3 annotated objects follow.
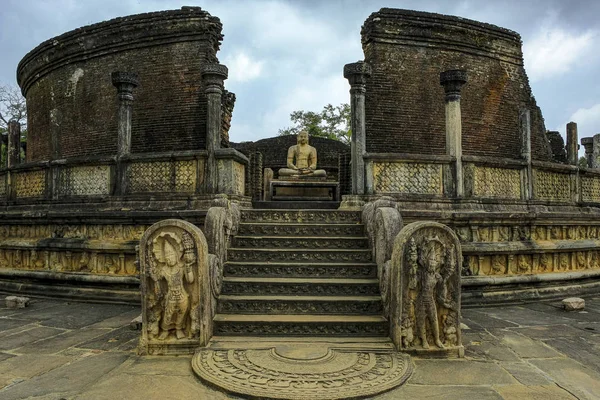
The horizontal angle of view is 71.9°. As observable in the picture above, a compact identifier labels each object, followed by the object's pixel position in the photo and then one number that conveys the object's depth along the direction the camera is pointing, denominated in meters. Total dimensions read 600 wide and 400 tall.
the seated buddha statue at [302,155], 11.24
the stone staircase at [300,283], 4.41
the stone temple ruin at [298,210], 4.09
